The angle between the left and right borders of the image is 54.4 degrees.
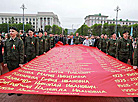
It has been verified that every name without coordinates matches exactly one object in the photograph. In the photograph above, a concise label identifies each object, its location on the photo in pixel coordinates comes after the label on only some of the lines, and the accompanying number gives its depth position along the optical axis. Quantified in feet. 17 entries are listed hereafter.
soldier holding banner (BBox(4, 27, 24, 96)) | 14.25
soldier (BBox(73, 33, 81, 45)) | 40.27
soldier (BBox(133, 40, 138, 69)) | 13.56
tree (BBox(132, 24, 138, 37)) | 172.86
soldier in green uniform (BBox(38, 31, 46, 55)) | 24.98
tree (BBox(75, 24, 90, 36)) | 216.29
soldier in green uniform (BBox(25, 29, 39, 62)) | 20.54
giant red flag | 8.96
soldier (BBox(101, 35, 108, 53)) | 29.91
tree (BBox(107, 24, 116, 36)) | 189.26
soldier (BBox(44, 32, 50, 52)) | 32.93
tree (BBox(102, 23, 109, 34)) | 190.56
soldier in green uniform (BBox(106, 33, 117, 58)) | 22.76
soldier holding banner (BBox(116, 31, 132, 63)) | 17.97
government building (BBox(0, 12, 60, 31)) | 322.75
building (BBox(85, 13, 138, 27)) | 373.61
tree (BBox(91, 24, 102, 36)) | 199.11
